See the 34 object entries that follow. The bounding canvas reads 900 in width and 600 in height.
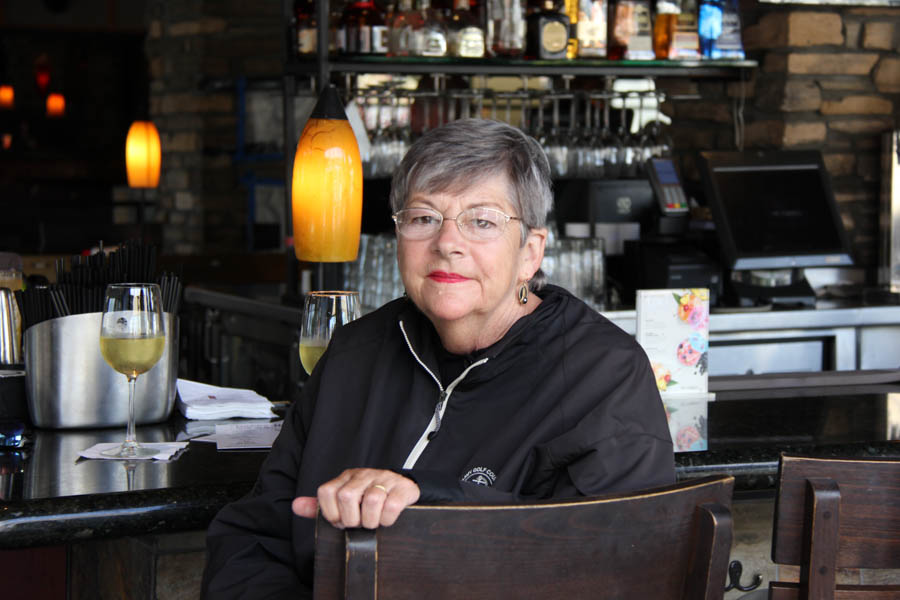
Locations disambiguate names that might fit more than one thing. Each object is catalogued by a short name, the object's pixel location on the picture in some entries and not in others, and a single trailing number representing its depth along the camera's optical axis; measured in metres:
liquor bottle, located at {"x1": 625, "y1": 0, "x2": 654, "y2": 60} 4.06
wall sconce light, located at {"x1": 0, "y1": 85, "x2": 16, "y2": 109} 12.08
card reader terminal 3.81
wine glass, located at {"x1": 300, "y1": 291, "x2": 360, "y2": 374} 1.88
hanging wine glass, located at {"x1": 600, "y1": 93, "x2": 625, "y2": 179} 4.06
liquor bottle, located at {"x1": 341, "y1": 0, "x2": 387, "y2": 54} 3.69
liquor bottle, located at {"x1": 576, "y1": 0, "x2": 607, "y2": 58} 4.02
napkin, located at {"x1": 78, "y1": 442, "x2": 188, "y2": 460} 1.77
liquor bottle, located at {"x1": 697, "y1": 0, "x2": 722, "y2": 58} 4.10
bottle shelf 3.72
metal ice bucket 1.91
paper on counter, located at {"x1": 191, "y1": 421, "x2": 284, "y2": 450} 1.87
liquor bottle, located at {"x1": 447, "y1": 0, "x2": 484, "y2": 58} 3.86
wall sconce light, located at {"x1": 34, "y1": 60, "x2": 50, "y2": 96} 12.23
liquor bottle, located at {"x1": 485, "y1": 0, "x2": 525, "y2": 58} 3.91
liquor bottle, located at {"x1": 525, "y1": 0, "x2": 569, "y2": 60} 3.91
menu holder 2.15
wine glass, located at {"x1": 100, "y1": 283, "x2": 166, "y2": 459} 1.74
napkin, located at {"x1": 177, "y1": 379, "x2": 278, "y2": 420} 2.08
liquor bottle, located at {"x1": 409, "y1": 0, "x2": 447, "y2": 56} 3.80
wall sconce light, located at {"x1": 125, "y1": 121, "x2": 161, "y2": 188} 6.91
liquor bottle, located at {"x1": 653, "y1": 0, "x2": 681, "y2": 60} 4.11
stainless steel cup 2.17
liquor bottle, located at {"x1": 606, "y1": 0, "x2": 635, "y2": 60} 4.06
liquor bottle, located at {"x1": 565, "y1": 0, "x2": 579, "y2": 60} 4.02
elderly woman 1.44
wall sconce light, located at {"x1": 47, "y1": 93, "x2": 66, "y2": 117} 12.32
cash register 3.72
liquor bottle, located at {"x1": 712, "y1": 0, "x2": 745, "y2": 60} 4.12
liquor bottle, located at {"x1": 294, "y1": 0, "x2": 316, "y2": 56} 3.77
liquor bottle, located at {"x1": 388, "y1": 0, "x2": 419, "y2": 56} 3.78
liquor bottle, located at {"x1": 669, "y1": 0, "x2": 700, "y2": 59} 4.10
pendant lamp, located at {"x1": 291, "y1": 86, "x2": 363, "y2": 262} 2.27
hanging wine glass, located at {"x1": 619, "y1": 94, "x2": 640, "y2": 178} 4.08
